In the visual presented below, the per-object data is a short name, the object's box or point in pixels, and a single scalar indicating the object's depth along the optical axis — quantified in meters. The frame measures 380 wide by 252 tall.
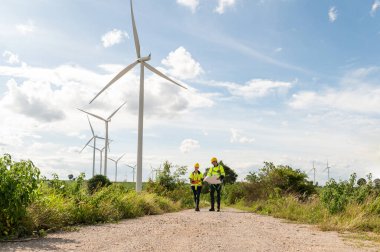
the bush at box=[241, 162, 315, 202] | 20.88
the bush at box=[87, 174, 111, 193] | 29.20
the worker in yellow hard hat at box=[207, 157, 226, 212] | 17.84
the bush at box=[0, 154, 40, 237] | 8.46
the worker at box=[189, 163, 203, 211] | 18.67
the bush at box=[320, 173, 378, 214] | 13.05
